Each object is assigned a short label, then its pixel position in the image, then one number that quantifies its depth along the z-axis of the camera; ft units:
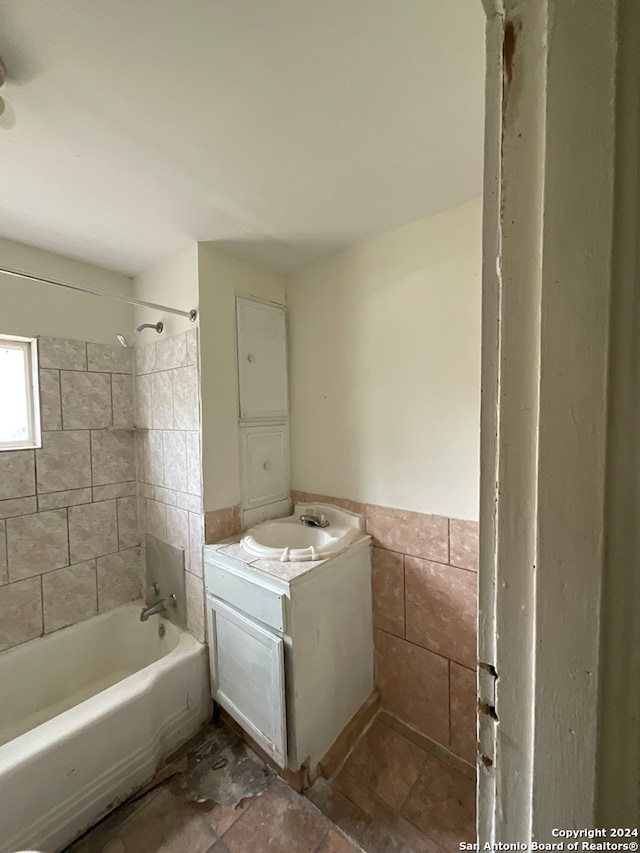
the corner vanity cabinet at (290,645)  4.04
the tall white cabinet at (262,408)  5.64
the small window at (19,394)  5.25
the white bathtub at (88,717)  3.50
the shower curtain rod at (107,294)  3.87
